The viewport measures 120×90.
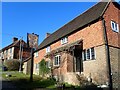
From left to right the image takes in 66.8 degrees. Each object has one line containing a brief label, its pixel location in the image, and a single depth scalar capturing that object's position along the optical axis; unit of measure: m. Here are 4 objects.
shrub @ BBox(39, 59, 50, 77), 16.20
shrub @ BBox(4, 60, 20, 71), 25.49
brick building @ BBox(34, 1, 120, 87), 10.91
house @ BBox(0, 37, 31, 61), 29.84
